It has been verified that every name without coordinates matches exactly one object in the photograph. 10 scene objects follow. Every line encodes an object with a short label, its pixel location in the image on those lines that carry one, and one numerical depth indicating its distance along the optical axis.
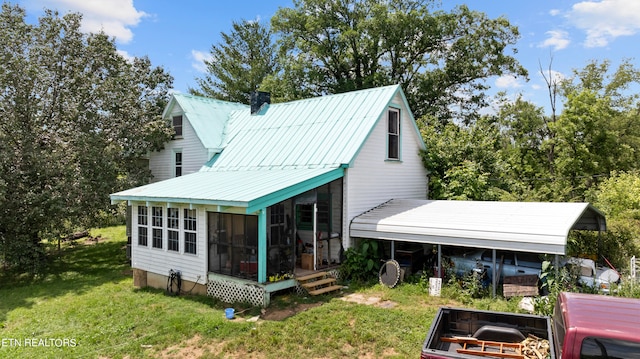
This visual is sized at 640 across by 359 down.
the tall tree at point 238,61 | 41.57
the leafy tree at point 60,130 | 16.86
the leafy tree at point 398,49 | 31.06
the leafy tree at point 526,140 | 30.77
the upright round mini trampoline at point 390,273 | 12.86
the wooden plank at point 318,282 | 12.20
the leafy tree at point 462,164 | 17.91
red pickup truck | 4.85
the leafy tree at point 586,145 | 26.64
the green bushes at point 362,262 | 13.76
